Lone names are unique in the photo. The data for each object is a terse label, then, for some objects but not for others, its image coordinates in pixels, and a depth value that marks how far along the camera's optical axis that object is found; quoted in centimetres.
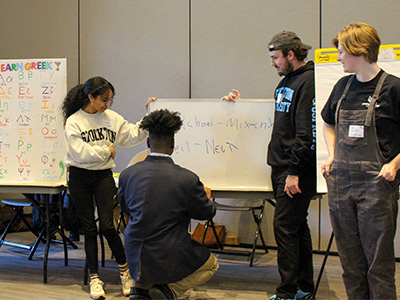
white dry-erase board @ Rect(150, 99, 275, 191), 326
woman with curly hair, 309
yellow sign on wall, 271
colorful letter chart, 356
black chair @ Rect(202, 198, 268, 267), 399
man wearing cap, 271
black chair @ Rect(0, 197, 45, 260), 398
